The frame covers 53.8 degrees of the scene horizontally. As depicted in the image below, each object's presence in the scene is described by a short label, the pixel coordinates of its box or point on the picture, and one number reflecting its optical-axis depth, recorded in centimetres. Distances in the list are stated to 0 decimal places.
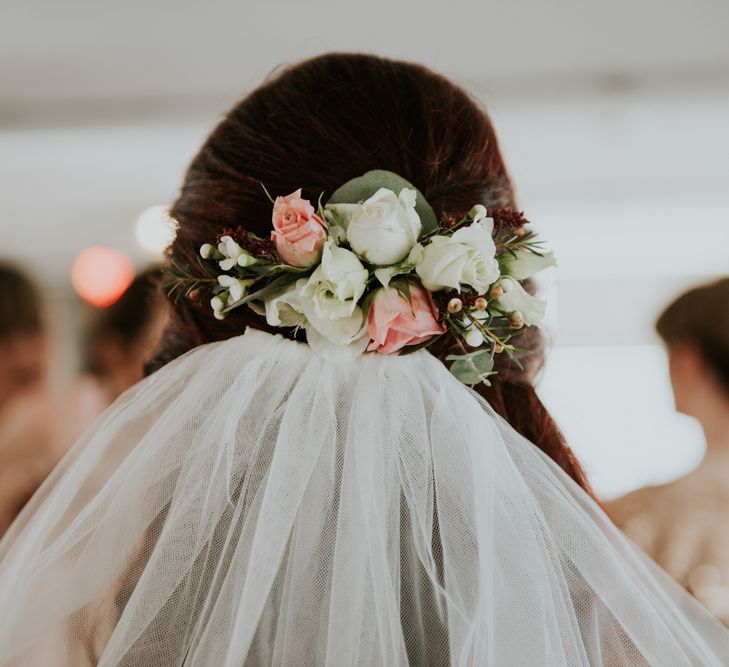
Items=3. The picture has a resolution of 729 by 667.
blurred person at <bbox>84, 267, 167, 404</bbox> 259
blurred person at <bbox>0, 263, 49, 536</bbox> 230
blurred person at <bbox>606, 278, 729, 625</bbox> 193
